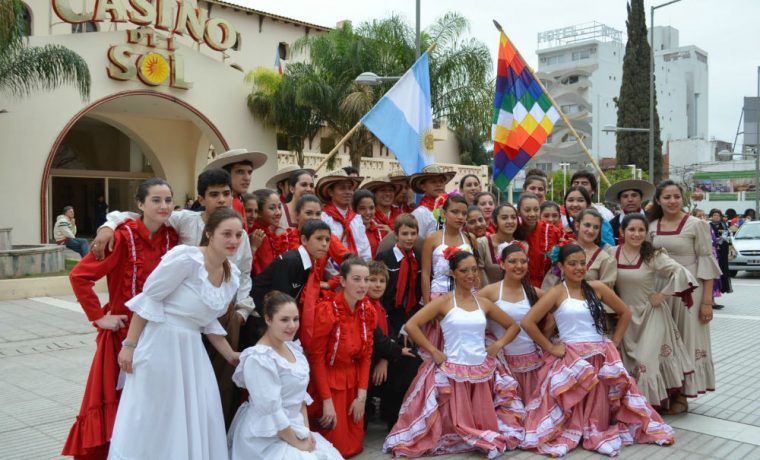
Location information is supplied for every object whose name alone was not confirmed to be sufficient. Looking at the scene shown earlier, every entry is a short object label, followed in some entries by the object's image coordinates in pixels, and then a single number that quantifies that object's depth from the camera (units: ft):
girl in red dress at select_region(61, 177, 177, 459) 13.16
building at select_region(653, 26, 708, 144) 240.73
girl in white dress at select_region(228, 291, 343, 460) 13.21
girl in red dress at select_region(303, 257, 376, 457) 15.35
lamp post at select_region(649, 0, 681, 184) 68.12
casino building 57.06
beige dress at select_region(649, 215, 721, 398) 18.97
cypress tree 125.80
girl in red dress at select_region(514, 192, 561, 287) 19.57
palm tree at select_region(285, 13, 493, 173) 68.33
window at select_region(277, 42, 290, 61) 96.12
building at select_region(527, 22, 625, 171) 228.84
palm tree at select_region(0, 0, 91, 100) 47.30
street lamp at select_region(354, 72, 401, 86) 45.13
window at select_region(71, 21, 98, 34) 73.92
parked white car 58.18
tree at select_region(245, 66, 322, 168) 70.49
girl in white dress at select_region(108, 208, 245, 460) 12.37
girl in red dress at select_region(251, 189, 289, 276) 17.07
